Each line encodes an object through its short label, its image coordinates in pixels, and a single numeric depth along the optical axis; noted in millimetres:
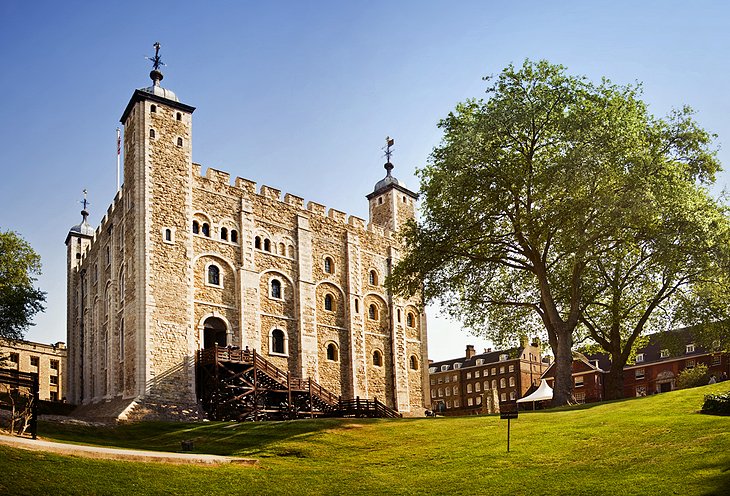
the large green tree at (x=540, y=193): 32062
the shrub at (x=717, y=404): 23578
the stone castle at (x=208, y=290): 38375
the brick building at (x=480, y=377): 90938
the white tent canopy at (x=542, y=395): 37266
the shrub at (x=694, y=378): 47000
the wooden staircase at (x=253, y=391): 37531
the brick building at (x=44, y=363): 69562
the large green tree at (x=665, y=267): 32219
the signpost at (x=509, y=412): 22203
